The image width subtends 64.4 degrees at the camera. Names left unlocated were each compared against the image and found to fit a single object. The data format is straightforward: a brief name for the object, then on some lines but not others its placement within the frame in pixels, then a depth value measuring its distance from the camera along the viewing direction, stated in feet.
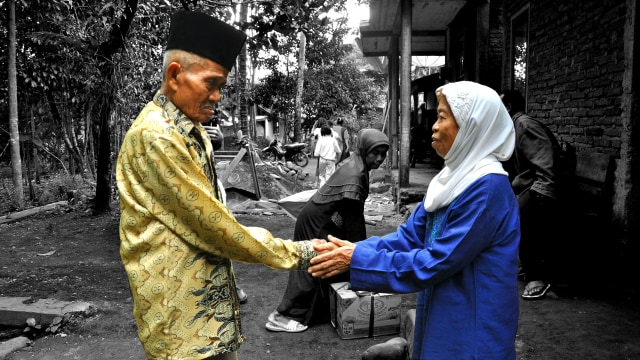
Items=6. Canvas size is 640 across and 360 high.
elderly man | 6.00
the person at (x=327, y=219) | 14.49
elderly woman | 6.15
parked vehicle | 69.51
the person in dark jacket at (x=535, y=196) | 16.43
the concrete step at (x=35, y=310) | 15.71
